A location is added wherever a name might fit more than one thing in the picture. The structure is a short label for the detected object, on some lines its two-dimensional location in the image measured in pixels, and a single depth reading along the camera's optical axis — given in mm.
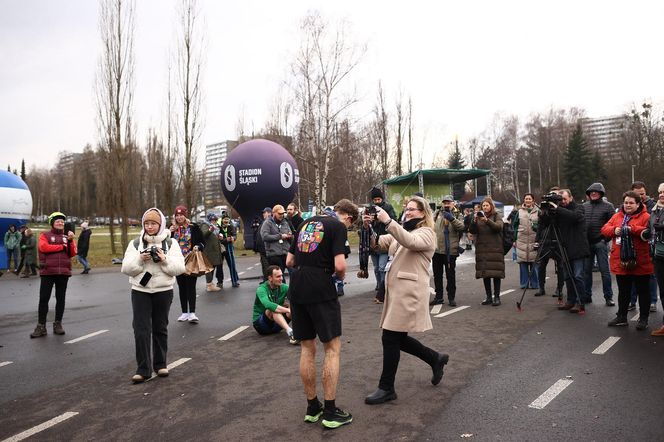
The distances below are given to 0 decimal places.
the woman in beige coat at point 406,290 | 4492
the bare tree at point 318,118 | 27578
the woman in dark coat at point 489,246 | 9234
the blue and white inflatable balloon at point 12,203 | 18672
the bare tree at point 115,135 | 22703
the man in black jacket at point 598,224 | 8992
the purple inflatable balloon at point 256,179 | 21578
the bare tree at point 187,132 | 25219
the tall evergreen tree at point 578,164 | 61562
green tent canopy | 28891
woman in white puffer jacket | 5531
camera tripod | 8419
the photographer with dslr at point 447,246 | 9422
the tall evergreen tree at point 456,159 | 70888
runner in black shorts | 4176
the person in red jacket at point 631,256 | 6953
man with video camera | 8320
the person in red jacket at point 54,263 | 7836
